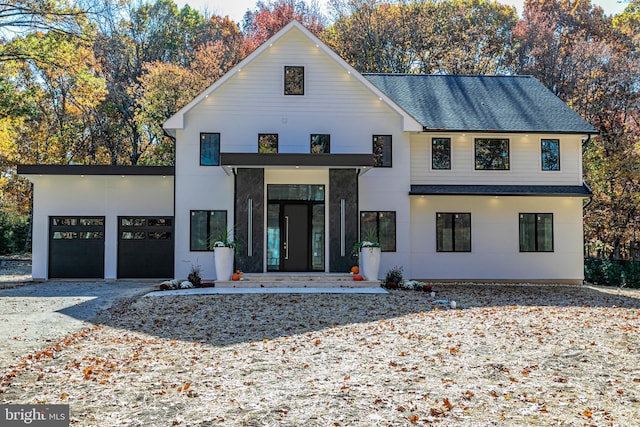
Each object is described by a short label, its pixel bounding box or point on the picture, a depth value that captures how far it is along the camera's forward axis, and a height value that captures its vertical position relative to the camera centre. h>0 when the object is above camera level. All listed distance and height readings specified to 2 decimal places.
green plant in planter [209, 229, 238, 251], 16.81 -0.21
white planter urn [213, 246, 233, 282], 16.62 -0.84
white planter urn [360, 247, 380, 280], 16.80 -0.80
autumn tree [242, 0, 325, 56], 35.11 +13.48
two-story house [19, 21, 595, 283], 18.33 +1.45
